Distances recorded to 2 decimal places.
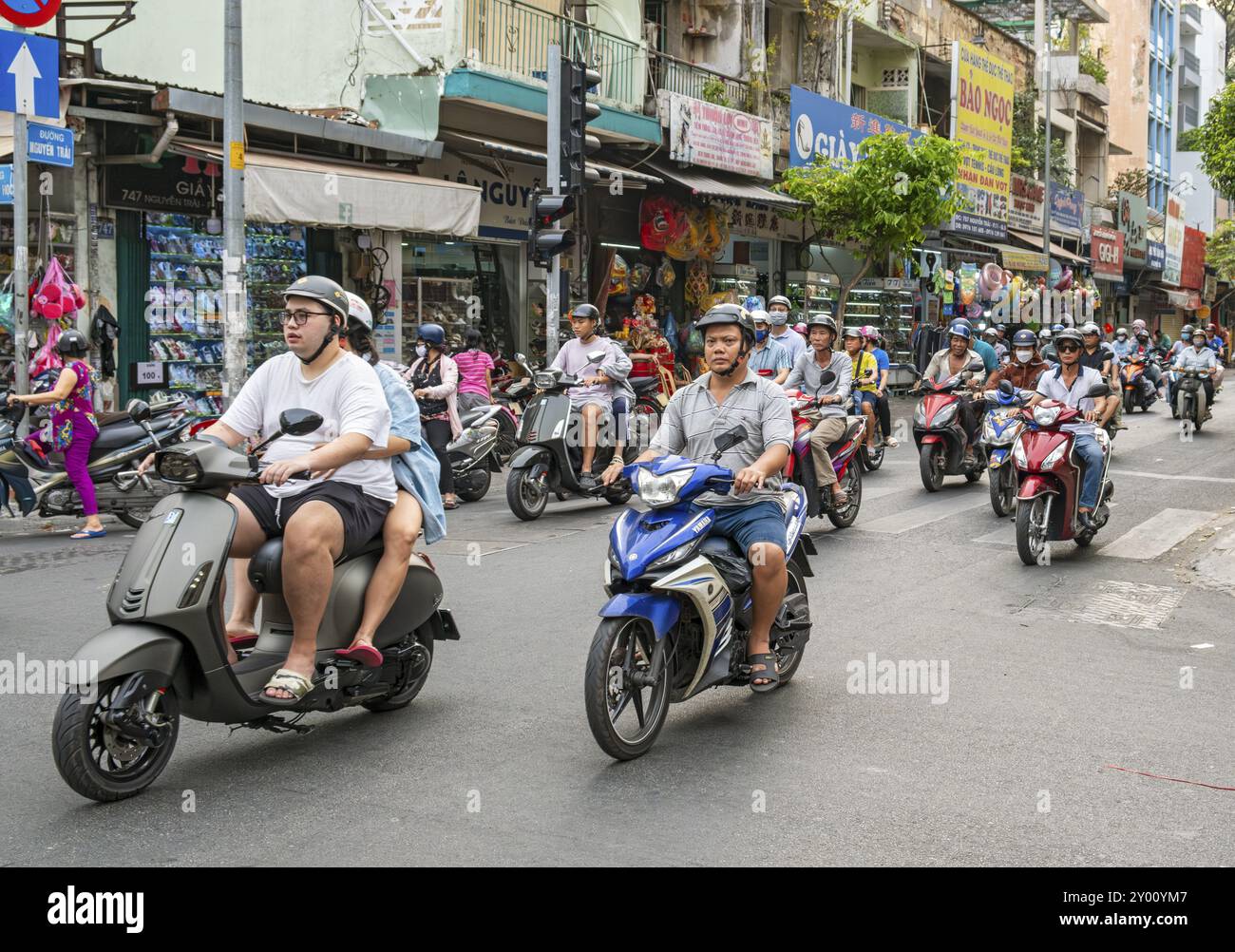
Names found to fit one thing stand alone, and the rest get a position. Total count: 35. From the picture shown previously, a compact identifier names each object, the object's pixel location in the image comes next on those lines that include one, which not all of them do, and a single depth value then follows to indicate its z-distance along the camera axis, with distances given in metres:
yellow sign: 33.94
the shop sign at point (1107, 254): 48.59
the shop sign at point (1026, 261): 39.25
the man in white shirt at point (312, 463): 5.02
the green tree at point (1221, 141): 24.27
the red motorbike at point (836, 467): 11.07
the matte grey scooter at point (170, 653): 4.49
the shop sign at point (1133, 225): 52.94
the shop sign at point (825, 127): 25.91
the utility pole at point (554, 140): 16.14
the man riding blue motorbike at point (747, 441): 5.78
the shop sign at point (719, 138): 22.19
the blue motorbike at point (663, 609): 5.15
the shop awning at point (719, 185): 22.23
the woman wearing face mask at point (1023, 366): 13.25
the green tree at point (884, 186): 25.27
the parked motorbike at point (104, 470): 10.70
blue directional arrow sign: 11.45
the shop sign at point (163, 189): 15.34
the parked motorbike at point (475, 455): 13.20
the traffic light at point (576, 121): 16.31
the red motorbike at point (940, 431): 14.07
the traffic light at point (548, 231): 15.68
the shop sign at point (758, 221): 26.31
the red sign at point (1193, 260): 63.94
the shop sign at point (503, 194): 20.42
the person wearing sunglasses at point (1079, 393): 10.48
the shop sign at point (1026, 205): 40.16
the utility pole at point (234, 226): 13.42
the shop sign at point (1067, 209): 43.66
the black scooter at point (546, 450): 12.04
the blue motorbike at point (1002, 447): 12.28
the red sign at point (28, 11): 11.10
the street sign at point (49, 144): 11.79
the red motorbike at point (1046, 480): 10.00
